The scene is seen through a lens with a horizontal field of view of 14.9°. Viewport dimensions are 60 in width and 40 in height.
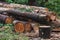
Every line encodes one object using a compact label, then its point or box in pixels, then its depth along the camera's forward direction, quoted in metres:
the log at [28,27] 9.15
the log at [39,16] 9.33
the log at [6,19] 9.68
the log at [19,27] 9.08
